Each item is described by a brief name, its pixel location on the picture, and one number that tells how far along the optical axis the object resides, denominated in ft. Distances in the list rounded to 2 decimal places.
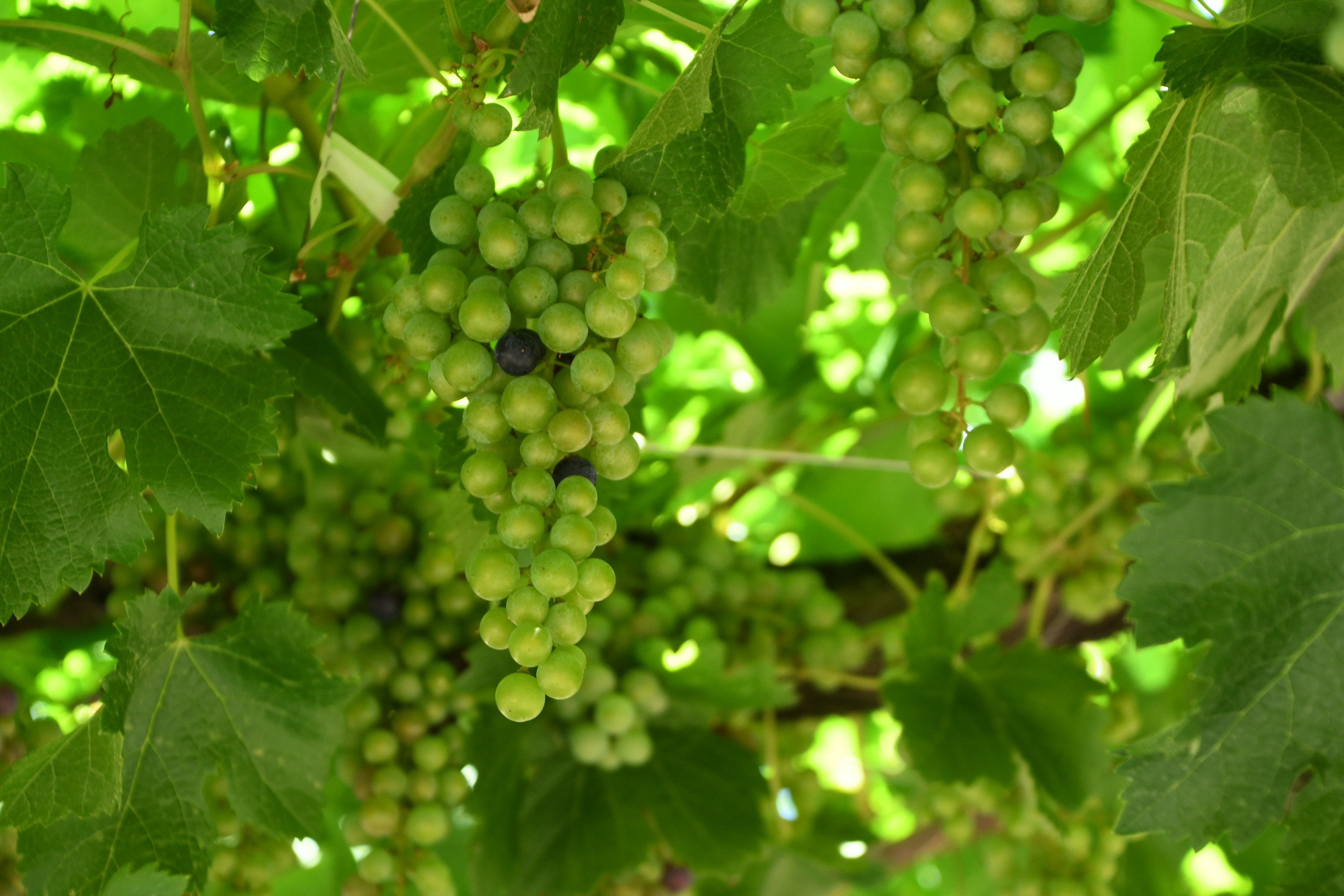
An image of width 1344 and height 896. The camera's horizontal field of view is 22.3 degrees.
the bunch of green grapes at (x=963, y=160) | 2.96
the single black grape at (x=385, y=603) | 3.76
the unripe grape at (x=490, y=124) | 3.03
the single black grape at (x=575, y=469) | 2.97
